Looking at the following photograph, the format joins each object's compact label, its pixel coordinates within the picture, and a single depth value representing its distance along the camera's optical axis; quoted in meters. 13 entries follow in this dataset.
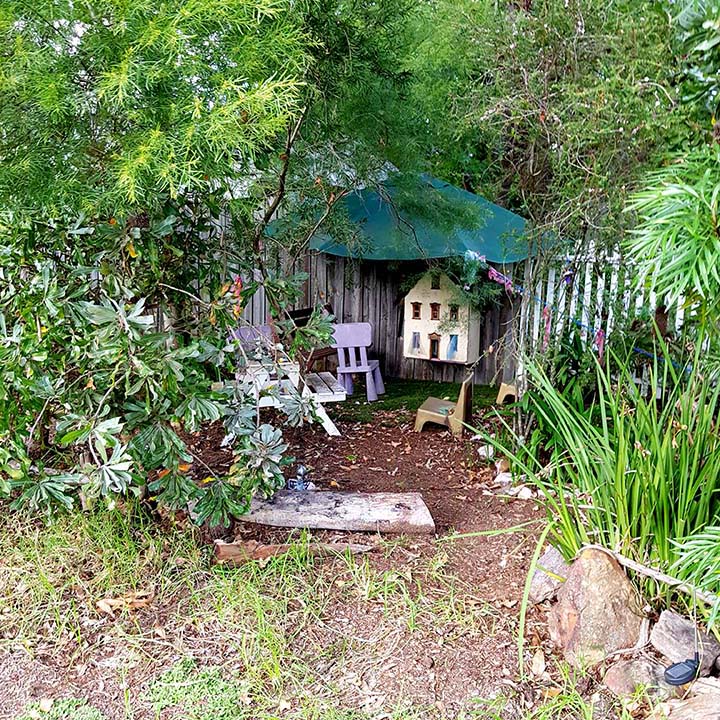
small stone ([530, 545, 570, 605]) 2.37
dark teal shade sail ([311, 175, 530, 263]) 4.06
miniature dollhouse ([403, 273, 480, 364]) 4.73
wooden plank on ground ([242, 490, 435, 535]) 2.83
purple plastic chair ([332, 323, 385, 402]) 5.11
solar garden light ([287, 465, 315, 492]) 3.27
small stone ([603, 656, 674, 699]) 1.87
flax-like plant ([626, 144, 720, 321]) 1.22
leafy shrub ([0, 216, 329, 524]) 2.18
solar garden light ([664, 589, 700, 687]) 1.82
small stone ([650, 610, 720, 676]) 1.91
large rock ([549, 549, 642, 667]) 2.03
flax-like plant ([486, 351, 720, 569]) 2.05
